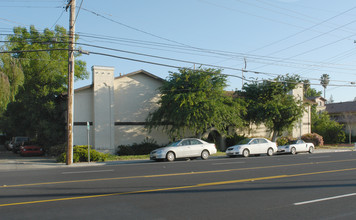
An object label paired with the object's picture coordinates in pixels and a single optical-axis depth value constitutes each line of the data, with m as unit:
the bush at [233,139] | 31.84
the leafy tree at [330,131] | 41.28
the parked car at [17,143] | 32.31
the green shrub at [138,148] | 26.78
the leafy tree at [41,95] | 27.22
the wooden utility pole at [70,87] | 19.14
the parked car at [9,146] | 36.01
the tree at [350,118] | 44.41
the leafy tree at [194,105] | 25.00
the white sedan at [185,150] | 20.23
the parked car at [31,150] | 26.92
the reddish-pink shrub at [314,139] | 36.47
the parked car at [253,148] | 23.17
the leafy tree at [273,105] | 30.27
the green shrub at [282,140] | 35.03
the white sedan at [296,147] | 26.55
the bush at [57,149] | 24.59
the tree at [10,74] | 20.89
